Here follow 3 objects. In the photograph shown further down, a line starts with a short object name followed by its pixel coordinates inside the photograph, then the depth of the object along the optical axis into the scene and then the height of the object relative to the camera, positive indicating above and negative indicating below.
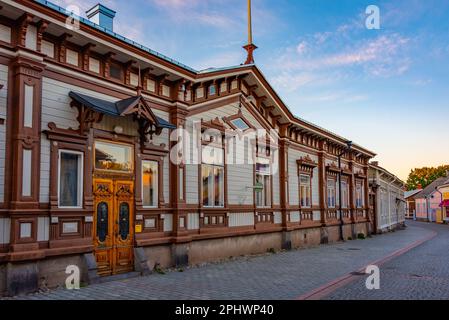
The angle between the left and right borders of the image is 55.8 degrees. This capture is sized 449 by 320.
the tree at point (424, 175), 98.67 +5.07
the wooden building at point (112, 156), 8.86 +1.16
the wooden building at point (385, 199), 33.94 -0.22
